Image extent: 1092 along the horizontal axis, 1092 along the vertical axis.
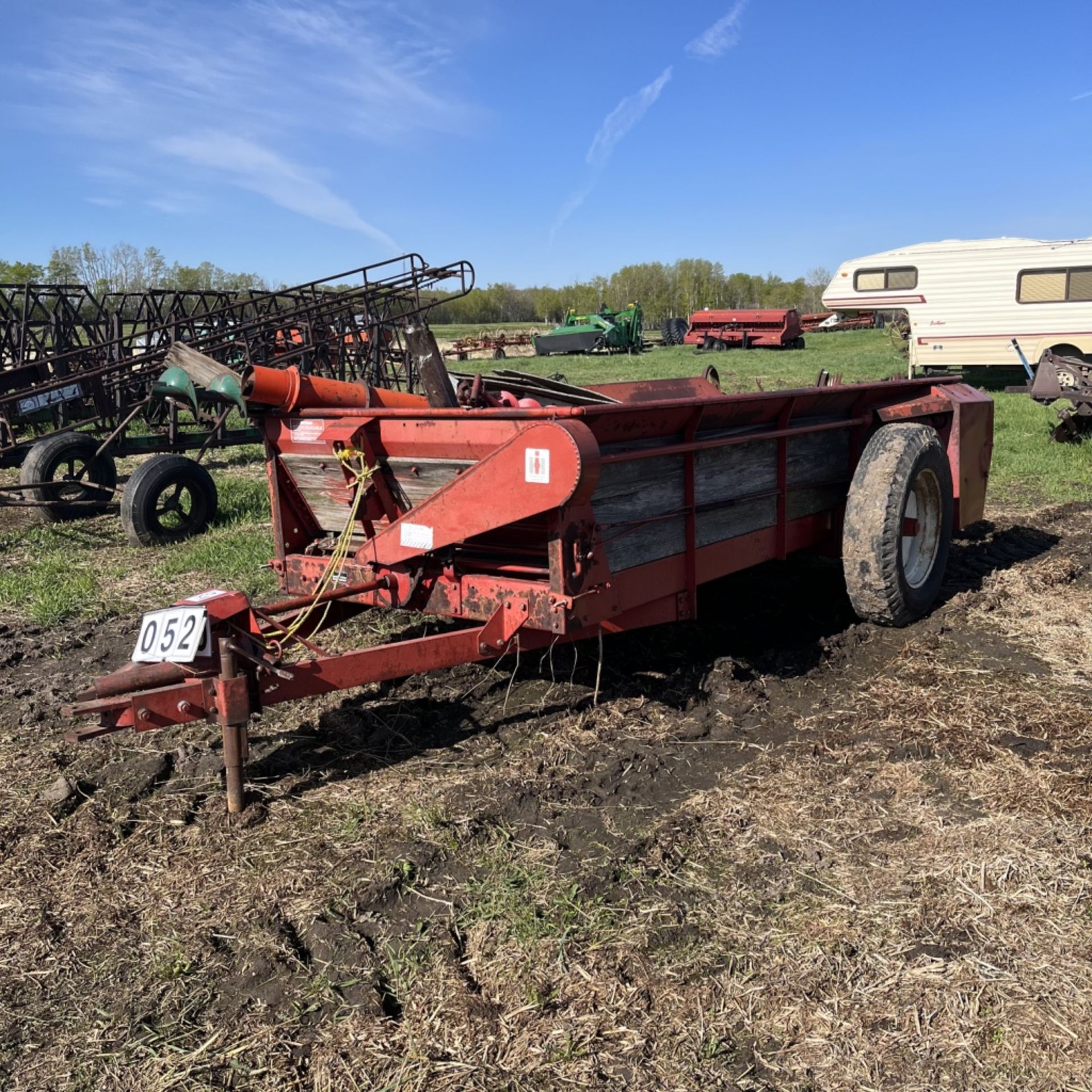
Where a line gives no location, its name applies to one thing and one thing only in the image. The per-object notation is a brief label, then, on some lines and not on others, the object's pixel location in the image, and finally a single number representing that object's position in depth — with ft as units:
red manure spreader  10.55
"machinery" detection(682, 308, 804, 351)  116.78
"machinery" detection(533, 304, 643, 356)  124.98
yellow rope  12.67
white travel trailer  62.80
